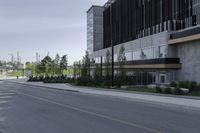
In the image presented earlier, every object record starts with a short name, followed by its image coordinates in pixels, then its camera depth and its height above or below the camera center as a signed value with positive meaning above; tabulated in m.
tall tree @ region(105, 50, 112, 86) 45.42 +0.32
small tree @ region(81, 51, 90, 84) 54.62 +0.71
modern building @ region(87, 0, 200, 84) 42.44 +4.73
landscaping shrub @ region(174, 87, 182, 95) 28.54 -1.43
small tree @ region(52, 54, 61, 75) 86.19 +2.08
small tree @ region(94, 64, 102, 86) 49.22 -0.36
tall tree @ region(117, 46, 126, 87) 43.09 +0.42
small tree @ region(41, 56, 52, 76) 90.03 +2.27
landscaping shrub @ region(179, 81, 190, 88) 32.25 -1.00
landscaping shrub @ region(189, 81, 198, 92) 32.30 -1.25
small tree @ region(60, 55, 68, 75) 92.00 +2.91
